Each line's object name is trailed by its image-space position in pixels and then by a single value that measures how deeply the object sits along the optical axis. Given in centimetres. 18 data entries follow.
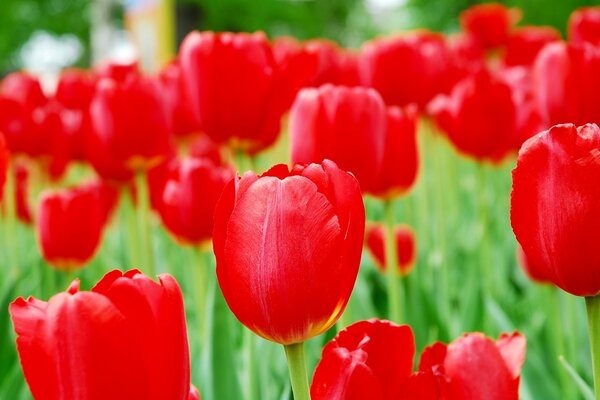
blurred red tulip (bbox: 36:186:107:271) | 124
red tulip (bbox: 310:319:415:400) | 79
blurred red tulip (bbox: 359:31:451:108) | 133
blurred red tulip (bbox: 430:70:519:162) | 126
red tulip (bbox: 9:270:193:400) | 72
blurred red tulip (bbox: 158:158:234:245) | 117
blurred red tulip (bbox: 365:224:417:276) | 131
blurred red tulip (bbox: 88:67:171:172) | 120
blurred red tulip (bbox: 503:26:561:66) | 195
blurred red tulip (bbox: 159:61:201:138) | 133
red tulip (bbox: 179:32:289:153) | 110
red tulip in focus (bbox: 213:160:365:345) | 81
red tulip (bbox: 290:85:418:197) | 100
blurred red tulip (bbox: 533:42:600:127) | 108
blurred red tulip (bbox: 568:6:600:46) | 143
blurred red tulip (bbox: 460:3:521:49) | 391
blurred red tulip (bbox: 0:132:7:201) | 103
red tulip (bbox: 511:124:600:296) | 82
